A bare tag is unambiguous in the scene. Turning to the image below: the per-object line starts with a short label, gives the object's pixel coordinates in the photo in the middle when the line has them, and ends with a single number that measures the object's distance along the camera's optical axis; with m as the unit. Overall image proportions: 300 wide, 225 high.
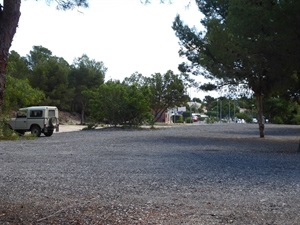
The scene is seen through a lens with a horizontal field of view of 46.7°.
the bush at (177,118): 70.38
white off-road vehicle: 22.43
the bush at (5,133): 20.18
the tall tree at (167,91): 50.35
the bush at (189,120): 67.48
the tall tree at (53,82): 43.01
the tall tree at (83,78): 46.94
